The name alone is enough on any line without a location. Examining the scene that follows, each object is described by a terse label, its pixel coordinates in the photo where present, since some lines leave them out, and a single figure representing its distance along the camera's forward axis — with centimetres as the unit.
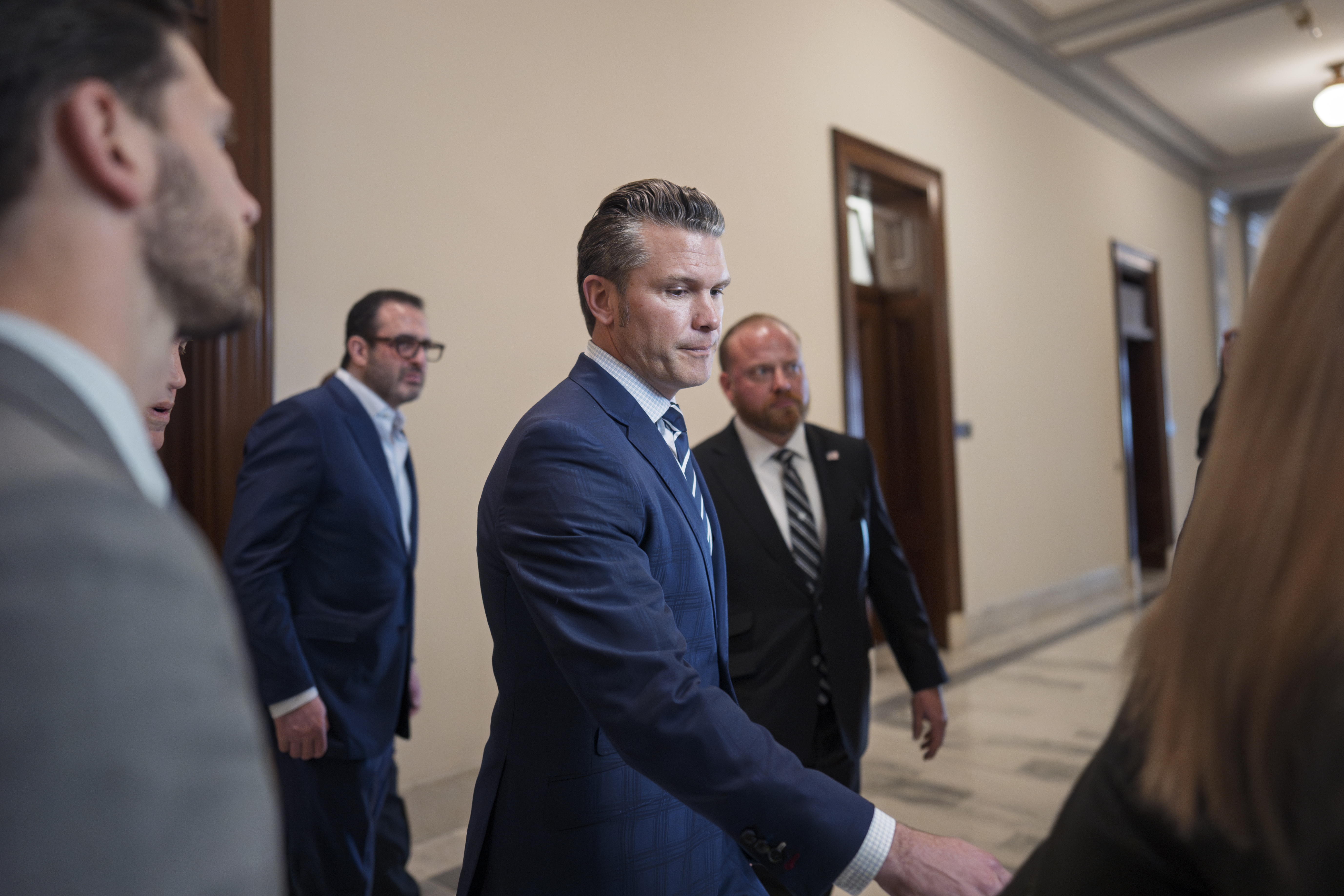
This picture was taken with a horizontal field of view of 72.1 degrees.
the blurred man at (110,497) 44
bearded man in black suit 249
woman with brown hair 61
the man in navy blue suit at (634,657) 113
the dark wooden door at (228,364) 299
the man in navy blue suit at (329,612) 248
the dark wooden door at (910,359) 653
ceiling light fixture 750
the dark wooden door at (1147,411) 1005
